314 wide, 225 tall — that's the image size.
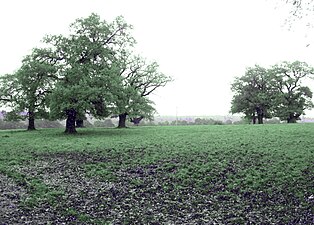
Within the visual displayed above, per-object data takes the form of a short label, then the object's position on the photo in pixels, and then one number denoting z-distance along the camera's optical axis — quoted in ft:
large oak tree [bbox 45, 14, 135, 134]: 110.63
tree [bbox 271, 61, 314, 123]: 216.54
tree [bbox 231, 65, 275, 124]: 228.22
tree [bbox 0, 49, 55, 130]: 122.94
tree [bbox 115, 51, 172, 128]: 168.25
